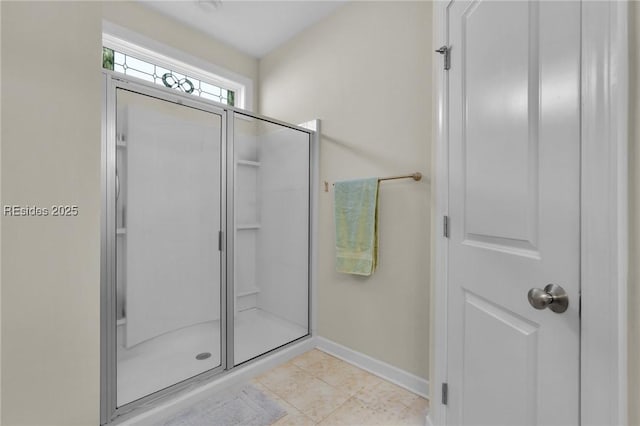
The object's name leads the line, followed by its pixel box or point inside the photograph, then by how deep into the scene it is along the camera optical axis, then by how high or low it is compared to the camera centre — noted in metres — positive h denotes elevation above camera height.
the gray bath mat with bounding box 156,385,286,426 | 1.52 -1.06
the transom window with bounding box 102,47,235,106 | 2.28 +1.14
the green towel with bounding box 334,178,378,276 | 1.98 -0.09
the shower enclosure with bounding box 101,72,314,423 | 1.53 -0.17
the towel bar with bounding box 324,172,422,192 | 1.77 +0.22
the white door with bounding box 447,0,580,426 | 0.77 +0.01
